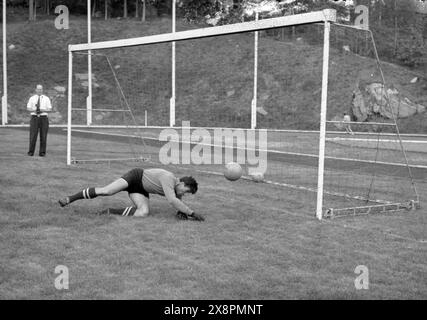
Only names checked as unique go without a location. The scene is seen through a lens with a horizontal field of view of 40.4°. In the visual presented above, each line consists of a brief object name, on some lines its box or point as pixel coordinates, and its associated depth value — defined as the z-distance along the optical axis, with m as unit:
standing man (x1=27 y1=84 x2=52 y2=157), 16.16
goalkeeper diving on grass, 8.31
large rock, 36.12
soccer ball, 12.25
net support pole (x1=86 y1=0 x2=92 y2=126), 36.76
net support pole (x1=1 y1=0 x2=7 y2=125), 36.33
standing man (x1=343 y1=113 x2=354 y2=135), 35.27
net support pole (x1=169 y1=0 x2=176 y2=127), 35.75
